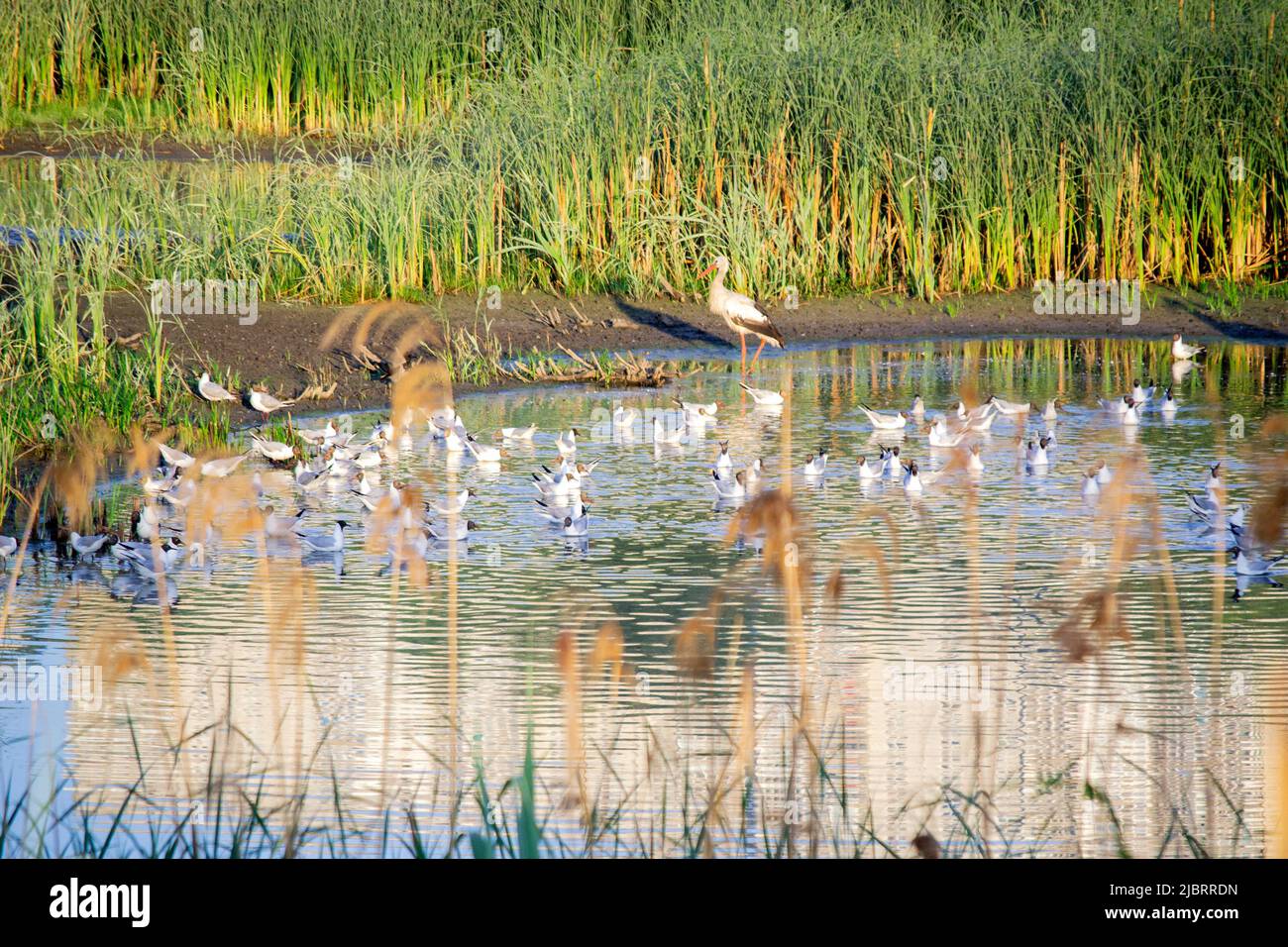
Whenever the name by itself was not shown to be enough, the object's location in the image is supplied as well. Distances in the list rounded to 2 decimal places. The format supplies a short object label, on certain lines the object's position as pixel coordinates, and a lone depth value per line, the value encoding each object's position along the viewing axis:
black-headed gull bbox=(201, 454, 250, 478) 9.73
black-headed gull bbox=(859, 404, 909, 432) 11.20
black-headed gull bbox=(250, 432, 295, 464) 10.35
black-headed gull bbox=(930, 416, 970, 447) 10.84
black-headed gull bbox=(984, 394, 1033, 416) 11.46
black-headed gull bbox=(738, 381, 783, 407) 12.14
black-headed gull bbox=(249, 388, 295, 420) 11.49
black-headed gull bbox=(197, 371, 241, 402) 11.38
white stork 13.46
